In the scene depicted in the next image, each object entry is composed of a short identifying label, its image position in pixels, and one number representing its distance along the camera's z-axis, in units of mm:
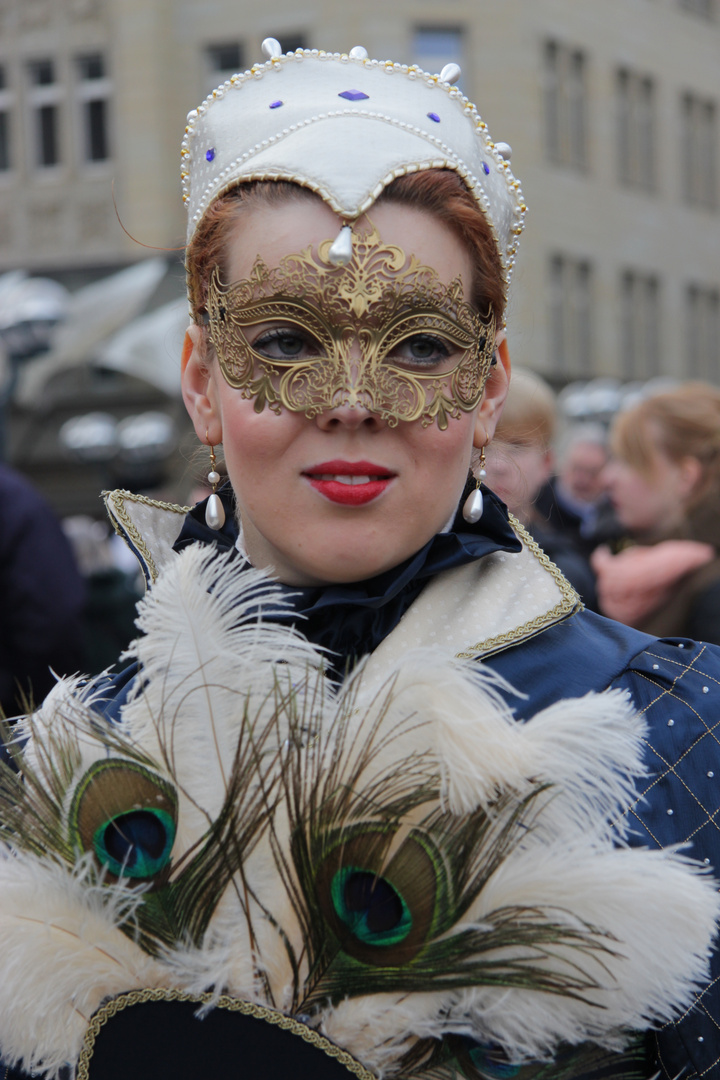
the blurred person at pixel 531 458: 2238
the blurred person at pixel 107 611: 5934
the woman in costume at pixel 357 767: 1345
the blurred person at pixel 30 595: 4348
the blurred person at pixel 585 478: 5973
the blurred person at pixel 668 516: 3525
